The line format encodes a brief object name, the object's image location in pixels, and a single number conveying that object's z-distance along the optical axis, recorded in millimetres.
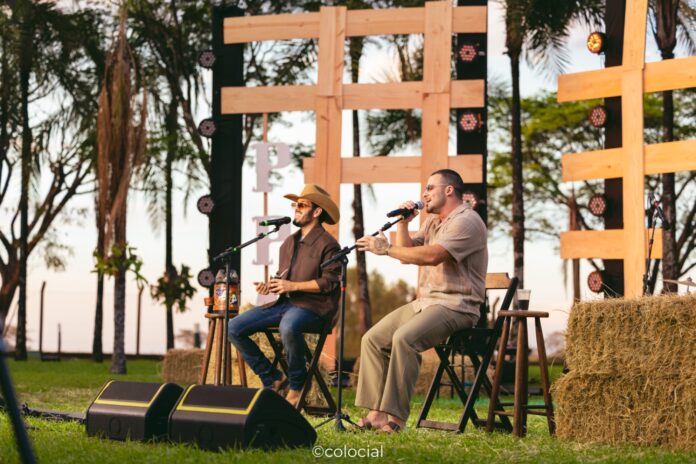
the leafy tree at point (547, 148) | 21094
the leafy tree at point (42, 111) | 18766
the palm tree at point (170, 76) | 18875
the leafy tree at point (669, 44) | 14305
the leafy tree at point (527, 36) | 14703
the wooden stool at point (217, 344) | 6801
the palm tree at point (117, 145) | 12688
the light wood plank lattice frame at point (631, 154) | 9086
